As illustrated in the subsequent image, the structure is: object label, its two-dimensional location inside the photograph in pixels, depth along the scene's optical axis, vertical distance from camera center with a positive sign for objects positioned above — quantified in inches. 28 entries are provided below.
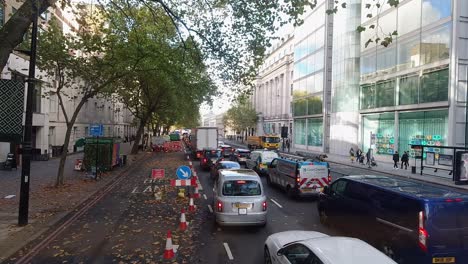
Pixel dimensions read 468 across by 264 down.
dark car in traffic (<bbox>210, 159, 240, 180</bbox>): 706.8 -64.6
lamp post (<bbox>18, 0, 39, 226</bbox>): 413.4 -29.9
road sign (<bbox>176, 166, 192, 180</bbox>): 534.8 -61.9
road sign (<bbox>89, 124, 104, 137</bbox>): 801.4 -1.6
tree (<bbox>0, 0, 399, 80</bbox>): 288.8 +120.4
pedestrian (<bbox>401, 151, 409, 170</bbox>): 1225.4 -75.1
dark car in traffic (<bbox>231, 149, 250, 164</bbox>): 1170.9 -77.3
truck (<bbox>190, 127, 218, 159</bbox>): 1398.9 -23.6
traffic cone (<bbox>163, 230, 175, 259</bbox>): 318.0 -106.3
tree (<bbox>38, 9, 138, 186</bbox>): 636.7 +127.7
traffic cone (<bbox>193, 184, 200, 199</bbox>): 621.7 -108.8
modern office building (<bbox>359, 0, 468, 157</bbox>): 1164.5 +222.2
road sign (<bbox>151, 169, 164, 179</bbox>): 590.4 -71.1
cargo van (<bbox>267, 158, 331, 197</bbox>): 604.1 -73.0
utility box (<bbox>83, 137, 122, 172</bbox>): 894.4 -62.4
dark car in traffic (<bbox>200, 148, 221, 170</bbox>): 1040.8 -71.7
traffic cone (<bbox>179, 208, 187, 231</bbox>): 412.5 -106.1
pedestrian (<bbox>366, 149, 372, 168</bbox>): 1281.5 -76.5
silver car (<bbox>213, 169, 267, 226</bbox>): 403.2 -77.8
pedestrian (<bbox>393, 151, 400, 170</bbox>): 1219.2 -71.6
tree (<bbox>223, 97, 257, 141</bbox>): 3553.2 +171.4
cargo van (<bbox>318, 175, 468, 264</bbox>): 263.1 -67.2
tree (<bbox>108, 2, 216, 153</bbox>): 661.3 +159.2
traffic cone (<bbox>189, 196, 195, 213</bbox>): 512.7 -107.7
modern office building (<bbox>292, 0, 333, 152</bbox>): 2123.5 +350.4
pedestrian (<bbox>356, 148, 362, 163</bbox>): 1444.5 -77.3
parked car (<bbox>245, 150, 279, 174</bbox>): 920.3 -68.4
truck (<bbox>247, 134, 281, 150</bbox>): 2148.1 -49.3
